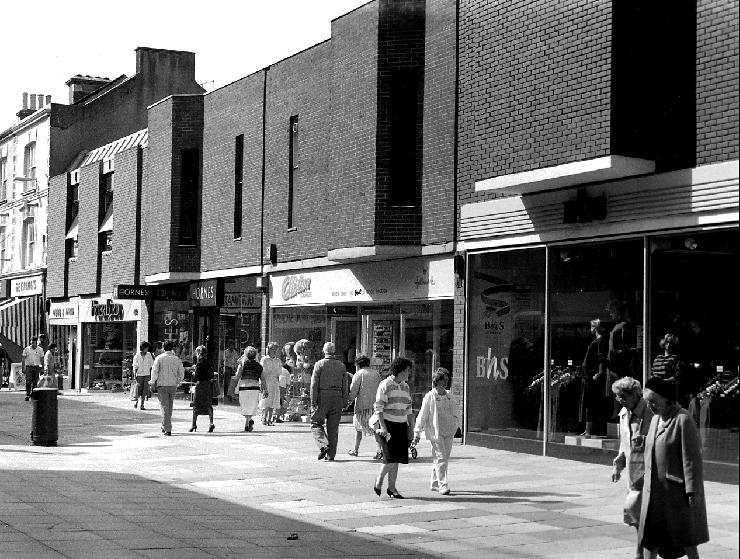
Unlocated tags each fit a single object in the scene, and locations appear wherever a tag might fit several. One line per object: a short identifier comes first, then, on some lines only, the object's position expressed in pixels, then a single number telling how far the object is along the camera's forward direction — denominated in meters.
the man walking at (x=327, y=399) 16.00
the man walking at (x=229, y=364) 28.67
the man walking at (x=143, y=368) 27.59
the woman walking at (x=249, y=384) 20.69
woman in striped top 11.81
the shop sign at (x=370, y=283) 19.47
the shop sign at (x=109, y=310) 34.97
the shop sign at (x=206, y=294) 28.72
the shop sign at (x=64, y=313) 39.97
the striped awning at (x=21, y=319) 45.03
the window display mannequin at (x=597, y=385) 14.59
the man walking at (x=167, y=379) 20.23
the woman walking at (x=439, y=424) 12.14
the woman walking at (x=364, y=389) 15.83
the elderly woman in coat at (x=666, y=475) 4.83
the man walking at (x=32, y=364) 32.69
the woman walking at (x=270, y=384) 21.56
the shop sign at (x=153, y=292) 31.31
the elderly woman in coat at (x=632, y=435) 5.77
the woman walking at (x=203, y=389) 20.61
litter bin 18.47
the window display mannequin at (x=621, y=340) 13.97
